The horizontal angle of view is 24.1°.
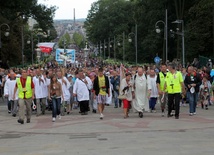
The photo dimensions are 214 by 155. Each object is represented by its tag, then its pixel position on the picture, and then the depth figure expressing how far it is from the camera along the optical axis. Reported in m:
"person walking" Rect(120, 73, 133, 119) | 18.02
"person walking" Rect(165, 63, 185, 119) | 17.28
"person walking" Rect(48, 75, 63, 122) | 17.41
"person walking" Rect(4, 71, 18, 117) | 20.73
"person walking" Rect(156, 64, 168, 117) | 18.64
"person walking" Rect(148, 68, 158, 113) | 20.86
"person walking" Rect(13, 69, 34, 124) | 16.83
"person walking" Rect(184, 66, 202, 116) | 18.52
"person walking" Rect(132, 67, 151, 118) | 18.00
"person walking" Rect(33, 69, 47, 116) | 20.52
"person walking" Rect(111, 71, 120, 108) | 23.87
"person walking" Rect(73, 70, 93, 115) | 20.52
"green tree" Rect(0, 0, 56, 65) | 56.62
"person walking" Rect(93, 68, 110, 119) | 17.84
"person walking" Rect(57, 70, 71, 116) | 19.39
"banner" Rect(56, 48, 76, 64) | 50.28
